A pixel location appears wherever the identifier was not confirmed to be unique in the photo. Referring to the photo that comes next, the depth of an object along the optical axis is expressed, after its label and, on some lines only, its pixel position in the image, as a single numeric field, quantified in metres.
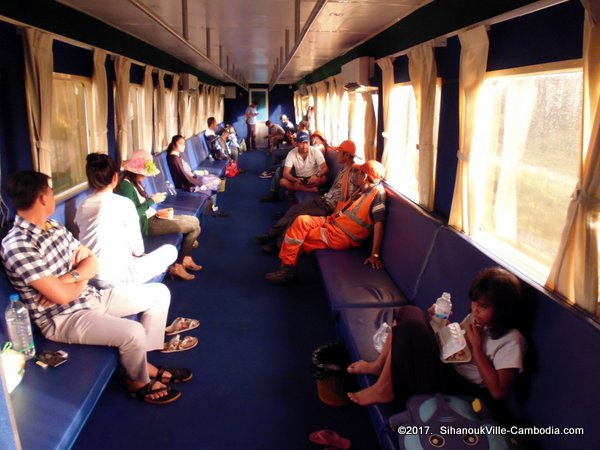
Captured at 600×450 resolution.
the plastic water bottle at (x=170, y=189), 7.20
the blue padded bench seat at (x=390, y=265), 3.76
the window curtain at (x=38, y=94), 4.05
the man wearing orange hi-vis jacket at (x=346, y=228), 4.78
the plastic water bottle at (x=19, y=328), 2.73
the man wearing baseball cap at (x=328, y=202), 6.07
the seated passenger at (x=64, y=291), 2.75
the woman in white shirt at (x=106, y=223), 3.42
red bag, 12.29
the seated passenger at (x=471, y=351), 2.24
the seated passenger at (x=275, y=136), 16.73
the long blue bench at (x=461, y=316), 1.97
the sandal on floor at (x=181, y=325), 4.21
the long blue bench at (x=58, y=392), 2.19
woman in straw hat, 4.74
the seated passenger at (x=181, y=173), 7.41
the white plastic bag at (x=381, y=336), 3.06
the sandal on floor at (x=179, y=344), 3.90
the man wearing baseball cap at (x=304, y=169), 7.96
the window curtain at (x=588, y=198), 2.04
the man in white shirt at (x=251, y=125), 19.72
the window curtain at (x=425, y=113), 4.20
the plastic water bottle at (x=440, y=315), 2.74
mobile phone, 2.69
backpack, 2.03
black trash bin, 3.18
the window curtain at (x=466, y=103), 3.19
